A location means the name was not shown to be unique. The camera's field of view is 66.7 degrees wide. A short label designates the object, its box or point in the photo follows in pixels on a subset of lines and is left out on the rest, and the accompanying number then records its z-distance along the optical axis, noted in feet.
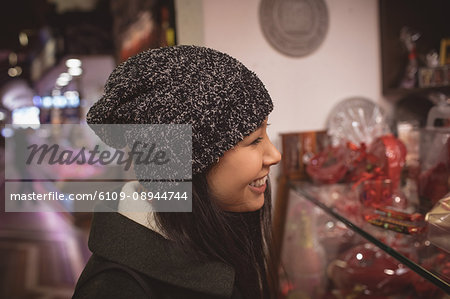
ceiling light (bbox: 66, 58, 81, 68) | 17.75
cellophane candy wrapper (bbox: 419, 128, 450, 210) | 3.97
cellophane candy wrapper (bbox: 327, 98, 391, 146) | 6.00
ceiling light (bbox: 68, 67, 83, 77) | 18.78
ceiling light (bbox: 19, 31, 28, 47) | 11.40
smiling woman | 2.61
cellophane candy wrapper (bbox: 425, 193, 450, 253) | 2.89
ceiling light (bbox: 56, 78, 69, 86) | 18.81
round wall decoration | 7.32
